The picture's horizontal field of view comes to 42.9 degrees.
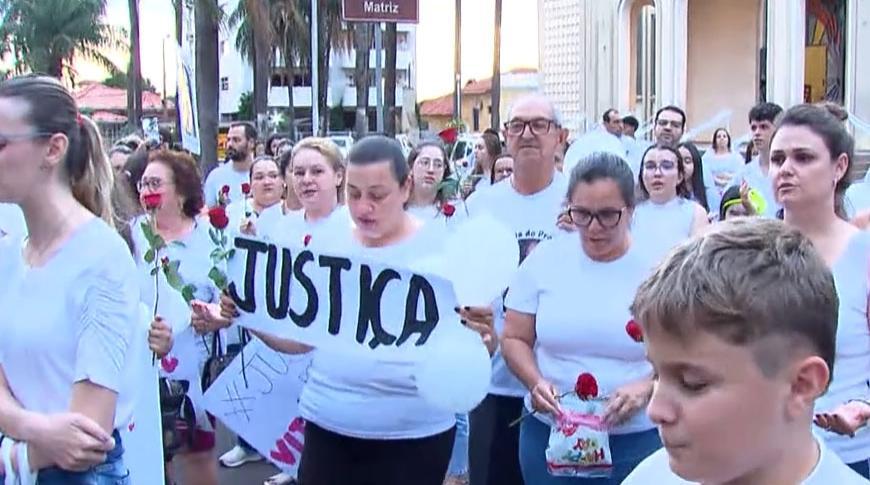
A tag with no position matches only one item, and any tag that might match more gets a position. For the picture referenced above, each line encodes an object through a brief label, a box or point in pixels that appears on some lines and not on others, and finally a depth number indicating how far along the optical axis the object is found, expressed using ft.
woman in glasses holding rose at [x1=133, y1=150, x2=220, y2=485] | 17.46
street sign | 40.50
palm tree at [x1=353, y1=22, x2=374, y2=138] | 120.16
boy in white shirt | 4.85
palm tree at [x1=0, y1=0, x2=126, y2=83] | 176.24
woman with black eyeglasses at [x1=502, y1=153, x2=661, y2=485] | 12.02
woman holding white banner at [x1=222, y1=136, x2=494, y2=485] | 12.32
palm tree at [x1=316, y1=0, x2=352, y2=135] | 162.91
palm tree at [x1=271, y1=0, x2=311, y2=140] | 166.71
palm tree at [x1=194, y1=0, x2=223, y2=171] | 58.85
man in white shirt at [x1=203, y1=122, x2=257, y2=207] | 32.19
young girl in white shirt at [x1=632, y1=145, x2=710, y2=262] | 13.00
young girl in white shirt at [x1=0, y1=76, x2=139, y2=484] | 9.43
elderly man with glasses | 15.43
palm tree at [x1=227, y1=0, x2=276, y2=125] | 69.69
